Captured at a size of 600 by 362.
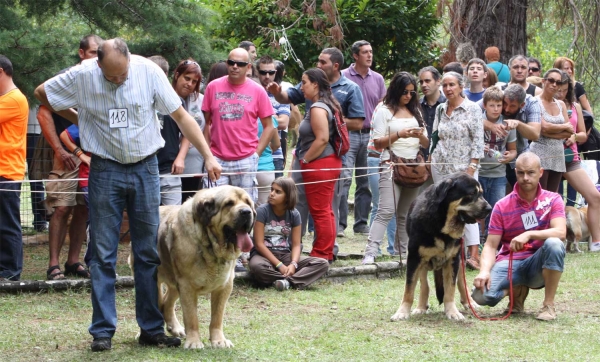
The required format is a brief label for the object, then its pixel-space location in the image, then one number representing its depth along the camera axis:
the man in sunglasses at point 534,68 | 12.49
